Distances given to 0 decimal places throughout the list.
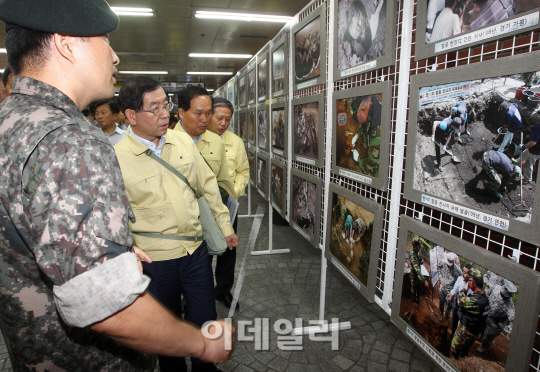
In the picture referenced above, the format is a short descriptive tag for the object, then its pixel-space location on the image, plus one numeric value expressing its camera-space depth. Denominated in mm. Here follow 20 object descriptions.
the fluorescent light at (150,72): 17297
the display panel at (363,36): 1549
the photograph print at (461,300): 1070
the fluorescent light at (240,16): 7759
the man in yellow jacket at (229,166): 3240
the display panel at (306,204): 2635
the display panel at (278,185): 3506
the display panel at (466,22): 950
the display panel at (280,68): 3148
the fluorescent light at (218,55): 13184
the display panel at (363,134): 1647
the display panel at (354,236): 1822
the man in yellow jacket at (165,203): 1894
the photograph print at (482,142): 978
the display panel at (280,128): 3286
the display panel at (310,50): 2275
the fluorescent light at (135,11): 7299
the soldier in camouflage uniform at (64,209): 690
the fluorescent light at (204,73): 18188
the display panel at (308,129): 2469
